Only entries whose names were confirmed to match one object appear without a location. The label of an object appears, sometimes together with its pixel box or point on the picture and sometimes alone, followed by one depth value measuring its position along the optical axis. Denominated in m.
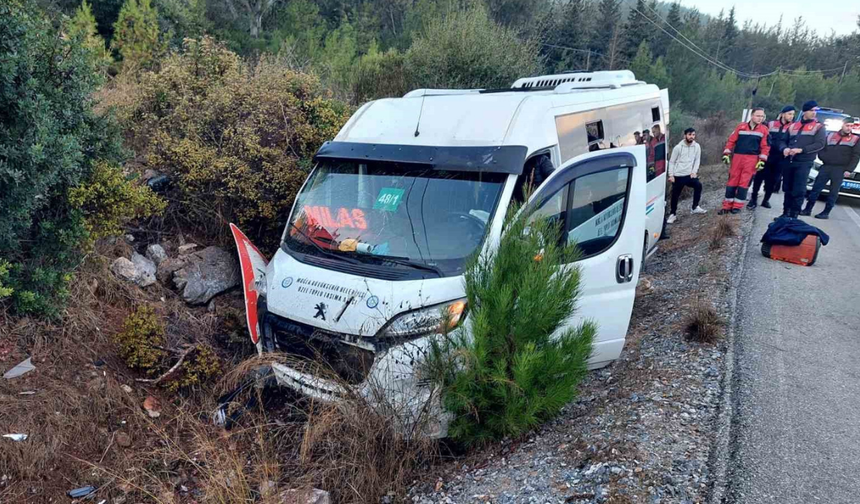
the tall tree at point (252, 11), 27.89
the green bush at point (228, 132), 6.42
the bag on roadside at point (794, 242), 7.46
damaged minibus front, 3.64
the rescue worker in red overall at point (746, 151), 9.04
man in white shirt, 9.33
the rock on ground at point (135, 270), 5.52
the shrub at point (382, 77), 12.79
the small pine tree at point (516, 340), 3.31
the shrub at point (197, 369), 4.63
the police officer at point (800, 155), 8.55
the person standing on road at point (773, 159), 9.48
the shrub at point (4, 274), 3.76
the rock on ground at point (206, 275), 5.81
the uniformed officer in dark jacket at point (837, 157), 8.93
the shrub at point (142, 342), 4.65
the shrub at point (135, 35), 13.34
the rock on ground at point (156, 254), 6.04
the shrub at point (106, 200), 4.85
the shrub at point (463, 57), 13.78
